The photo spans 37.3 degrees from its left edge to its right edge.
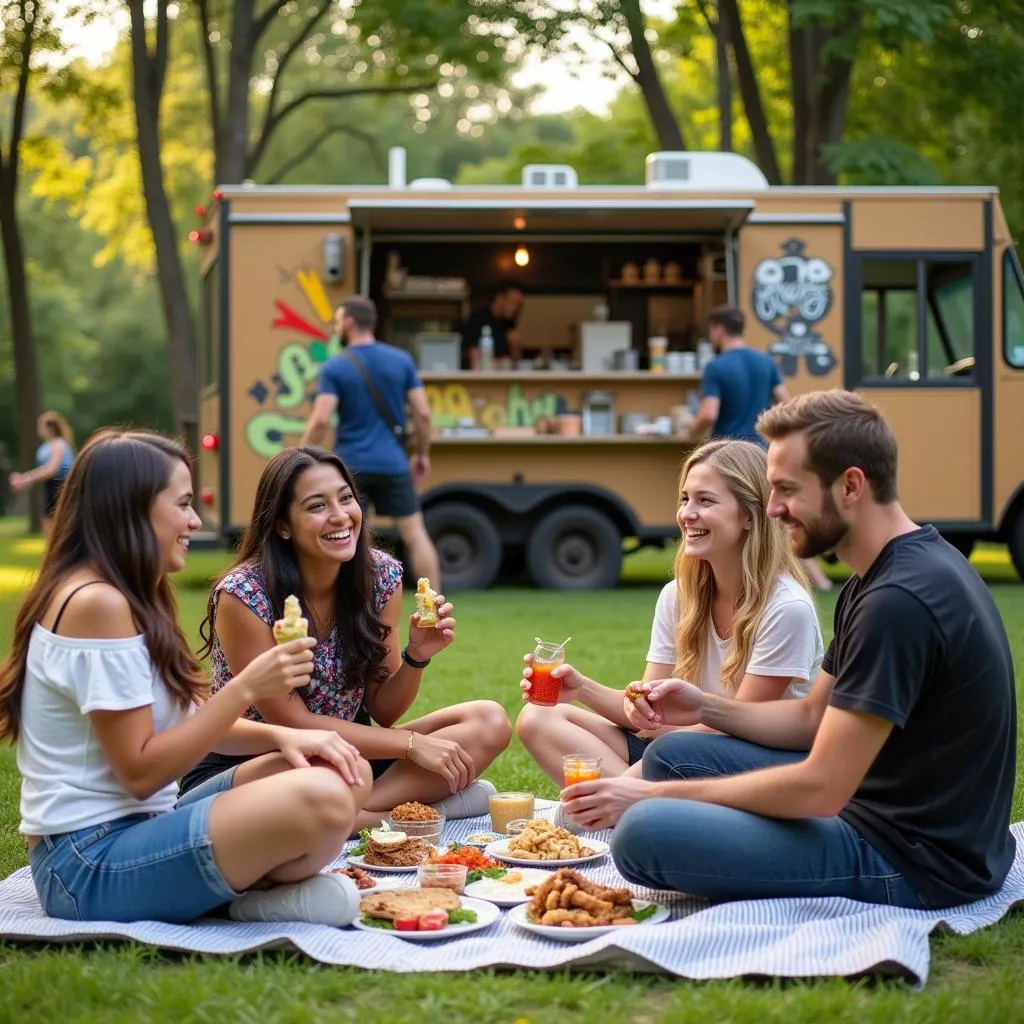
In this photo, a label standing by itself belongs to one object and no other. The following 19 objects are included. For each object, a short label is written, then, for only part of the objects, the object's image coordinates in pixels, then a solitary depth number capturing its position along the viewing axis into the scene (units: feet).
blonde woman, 13.56
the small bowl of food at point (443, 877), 12.70
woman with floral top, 13.88
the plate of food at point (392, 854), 13.86
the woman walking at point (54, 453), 55.52
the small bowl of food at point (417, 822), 14.49
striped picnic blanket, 10.71
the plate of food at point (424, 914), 11.69
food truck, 37.96
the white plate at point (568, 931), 11.46
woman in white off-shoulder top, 11.00
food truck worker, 42.39
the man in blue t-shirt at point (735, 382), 34.65
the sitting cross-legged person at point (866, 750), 10.74
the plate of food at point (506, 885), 12.71
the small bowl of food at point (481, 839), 14.92
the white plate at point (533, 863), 13.89
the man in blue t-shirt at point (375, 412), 33.65
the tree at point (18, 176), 68.59
